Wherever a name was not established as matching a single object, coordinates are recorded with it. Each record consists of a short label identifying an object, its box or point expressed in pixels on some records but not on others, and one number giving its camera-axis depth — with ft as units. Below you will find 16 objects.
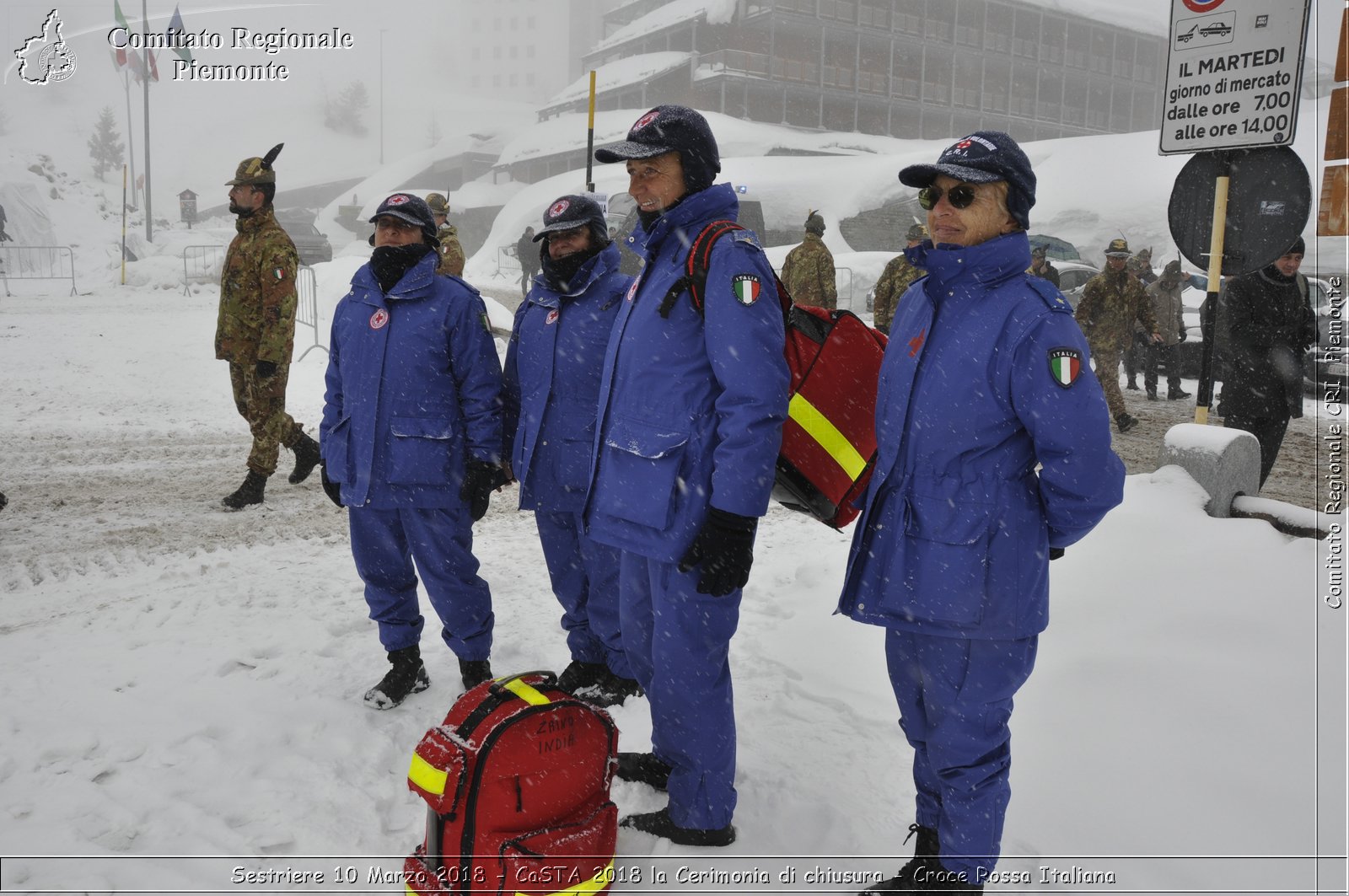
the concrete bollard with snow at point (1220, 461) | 15.78
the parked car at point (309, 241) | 88.63
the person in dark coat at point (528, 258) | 66.44
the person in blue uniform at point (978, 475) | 6.98
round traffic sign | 16.35
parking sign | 15.75
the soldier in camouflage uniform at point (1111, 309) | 33.27
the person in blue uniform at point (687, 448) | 7.84
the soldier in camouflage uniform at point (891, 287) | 31.35
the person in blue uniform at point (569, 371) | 11.35
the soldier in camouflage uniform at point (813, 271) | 34.17
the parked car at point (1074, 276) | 56.49
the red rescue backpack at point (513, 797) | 7.27
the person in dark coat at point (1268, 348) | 19.72
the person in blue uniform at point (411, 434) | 11.12
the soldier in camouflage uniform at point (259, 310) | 19.20
